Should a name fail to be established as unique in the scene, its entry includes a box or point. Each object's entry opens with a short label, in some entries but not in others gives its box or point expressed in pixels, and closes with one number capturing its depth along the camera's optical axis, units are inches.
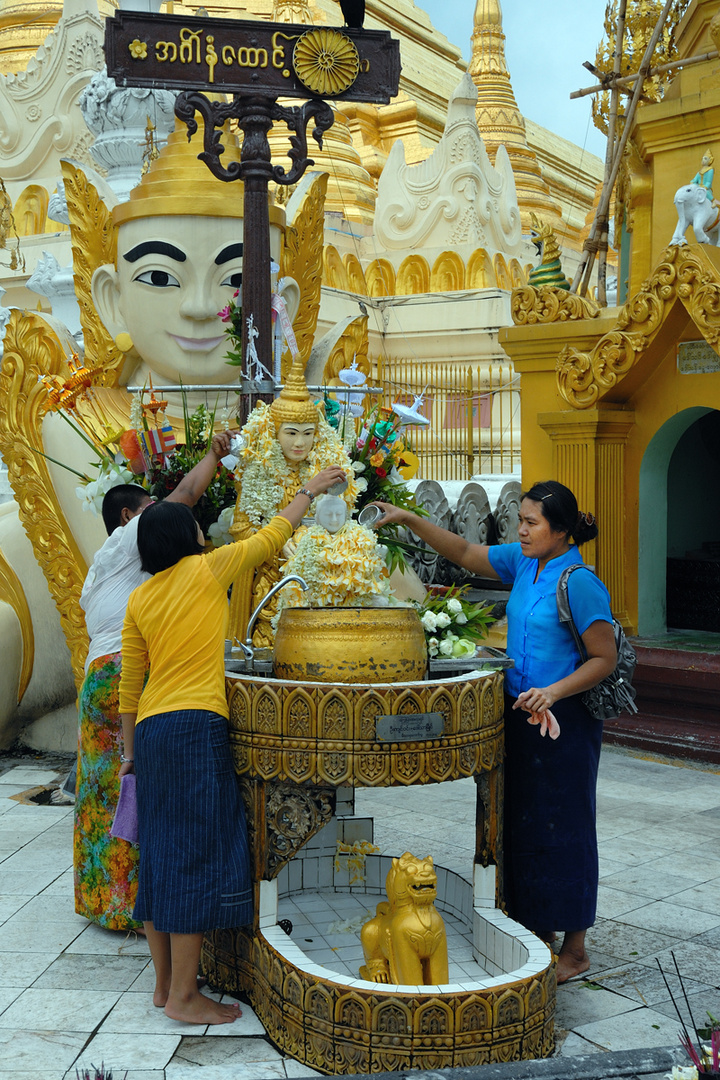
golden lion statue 118.3
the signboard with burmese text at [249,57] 165.2
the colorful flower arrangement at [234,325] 186.2
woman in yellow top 124.0
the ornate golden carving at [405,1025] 110.2
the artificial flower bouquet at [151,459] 174.9
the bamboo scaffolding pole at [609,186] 331.8
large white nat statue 222.1
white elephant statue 294.8
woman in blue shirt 134.1
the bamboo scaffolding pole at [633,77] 311.6
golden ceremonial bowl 124.1
